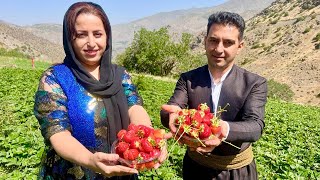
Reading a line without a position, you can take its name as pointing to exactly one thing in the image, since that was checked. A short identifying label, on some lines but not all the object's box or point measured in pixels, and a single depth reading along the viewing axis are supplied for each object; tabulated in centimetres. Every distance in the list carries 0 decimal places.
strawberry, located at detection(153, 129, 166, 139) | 157
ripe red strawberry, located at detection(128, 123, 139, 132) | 160
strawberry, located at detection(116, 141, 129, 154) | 151
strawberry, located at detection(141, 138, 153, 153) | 151
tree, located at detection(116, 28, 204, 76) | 2972
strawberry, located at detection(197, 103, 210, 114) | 176
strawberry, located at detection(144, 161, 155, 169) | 151
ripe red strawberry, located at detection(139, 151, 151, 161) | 149
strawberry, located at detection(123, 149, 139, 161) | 147
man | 189
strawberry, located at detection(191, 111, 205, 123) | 168
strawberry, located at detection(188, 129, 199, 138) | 165
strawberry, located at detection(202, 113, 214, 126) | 170
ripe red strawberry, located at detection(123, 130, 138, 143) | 153
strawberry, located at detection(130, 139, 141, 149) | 151
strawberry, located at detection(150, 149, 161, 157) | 152
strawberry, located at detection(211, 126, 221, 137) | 169
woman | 166
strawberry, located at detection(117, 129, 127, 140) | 157
